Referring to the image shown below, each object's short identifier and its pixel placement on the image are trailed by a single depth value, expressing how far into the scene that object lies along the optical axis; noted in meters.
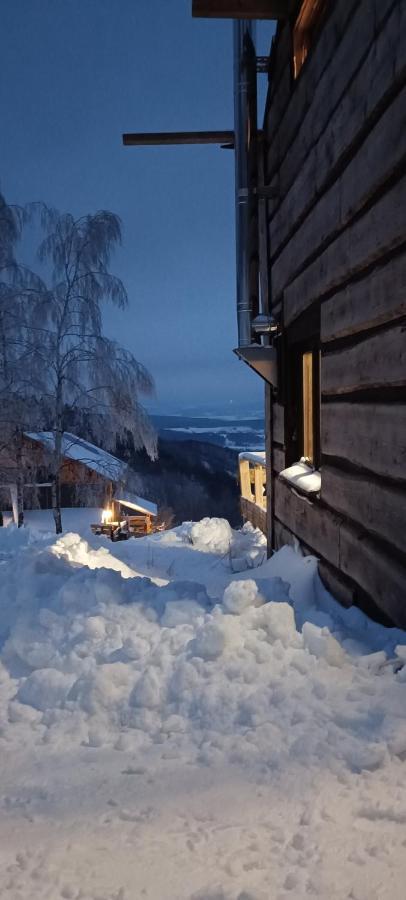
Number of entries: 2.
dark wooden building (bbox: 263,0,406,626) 2.47
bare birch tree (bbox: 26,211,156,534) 12.49
